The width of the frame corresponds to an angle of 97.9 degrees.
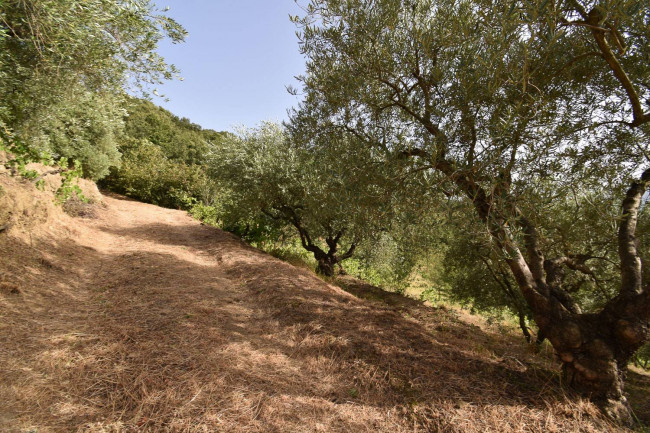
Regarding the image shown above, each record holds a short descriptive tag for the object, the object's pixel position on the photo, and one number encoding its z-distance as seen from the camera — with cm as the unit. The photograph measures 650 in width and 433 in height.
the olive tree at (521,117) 338
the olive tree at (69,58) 420
